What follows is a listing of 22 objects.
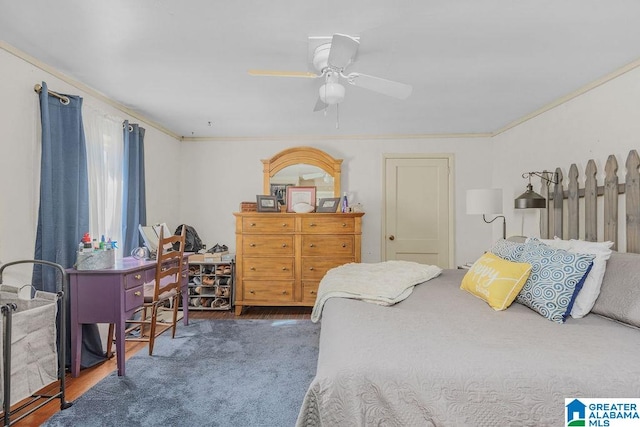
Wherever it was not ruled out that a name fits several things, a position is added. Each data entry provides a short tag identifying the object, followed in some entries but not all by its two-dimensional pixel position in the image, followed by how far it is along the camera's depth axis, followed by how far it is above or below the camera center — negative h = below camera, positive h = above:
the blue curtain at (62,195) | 2.57 +0.13
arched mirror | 4.79 +0.54
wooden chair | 3.03 -0.73
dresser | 4.30 -0.50
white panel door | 4.82 +0.02
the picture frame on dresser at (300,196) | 4.74 +0.20
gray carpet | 2.08 -1.20
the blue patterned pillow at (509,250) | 2.32 -0.27
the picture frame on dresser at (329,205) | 4.48 +0.08
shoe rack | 4.48 -0.95
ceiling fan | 2.10 +0.81
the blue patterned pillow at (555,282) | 1.80 -0.38
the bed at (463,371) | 1.16 -0.55
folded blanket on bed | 2.10 -0.47
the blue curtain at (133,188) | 3.70 +0.26
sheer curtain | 3.21 +0.38
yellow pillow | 1.95 -0.41
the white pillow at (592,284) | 1.86 -0.39
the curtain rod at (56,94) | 2.59 +0.90
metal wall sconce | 3.31 +0.10
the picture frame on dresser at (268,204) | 4.52 +0.09
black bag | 4.70 -0.38
